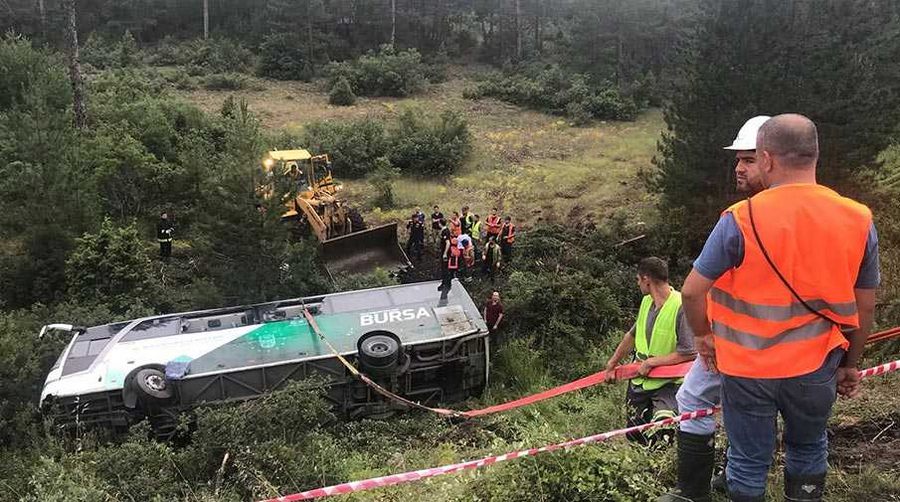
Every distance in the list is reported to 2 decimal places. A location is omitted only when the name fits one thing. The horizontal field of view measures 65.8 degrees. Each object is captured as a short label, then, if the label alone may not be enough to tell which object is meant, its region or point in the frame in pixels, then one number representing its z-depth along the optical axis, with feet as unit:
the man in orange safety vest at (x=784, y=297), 8.55
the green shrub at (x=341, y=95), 115.65
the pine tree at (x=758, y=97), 50.72
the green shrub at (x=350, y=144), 84.07
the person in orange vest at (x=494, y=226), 51.24
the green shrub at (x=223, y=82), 119.34
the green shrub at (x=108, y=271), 42.42
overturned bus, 28.25
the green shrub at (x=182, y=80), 117.19
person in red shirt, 37.37
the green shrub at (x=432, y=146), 86.28
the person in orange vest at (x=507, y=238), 51.39
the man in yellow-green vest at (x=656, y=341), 14.33
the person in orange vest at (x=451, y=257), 45.37
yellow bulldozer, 50.62
